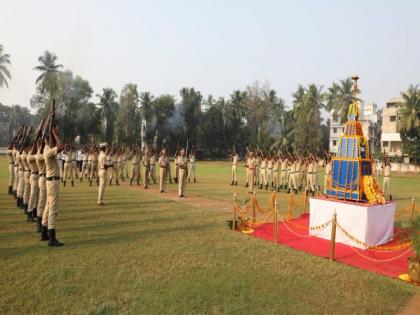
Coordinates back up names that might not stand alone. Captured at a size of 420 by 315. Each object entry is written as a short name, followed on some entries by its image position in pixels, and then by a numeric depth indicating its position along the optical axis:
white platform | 8.88
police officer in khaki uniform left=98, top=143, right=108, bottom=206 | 12.44
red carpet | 7.28
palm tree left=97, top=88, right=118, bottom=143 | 60.81
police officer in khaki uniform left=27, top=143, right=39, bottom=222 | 9.41
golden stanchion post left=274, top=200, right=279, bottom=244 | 8.48
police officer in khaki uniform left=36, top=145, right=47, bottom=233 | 8.53
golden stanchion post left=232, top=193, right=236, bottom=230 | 9.71
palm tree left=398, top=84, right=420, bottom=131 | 45.72
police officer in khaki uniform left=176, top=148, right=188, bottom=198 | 15.56
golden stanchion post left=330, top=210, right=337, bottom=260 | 7.39
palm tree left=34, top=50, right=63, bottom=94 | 53.50
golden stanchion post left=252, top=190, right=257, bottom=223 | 10.69
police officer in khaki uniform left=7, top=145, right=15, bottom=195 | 13.77
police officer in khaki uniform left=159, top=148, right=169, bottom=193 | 16.60
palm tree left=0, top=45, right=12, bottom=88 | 53.29
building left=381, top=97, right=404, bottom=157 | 59.44
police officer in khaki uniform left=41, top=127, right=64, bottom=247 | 7.53
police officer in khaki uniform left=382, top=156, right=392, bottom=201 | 18.91
